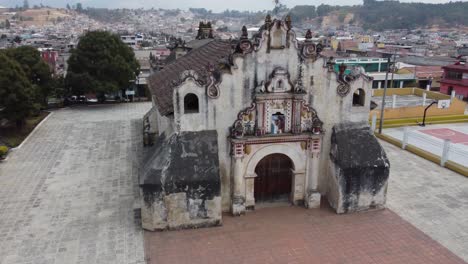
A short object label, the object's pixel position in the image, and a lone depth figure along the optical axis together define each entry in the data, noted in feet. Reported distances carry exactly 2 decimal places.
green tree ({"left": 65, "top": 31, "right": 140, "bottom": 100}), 122.21
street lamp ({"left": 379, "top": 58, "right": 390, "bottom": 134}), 99.09
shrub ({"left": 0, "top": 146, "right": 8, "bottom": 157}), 79.06
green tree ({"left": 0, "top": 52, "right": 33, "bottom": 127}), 87.61
